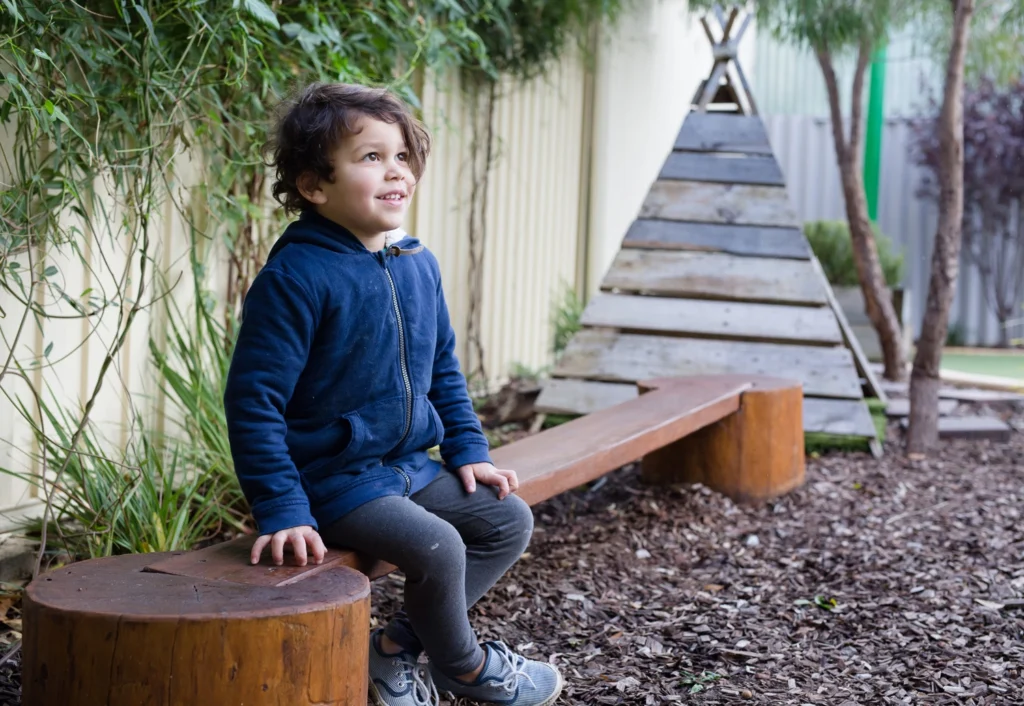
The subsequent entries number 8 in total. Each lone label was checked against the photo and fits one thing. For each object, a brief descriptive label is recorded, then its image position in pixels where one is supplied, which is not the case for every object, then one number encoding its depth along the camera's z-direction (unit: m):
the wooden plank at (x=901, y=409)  5.49
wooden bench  1.38
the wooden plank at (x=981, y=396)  6.25
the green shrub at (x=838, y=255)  9.54
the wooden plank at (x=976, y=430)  5.05
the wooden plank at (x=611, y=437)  2.46
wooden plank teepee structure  4.59
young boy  1.77
